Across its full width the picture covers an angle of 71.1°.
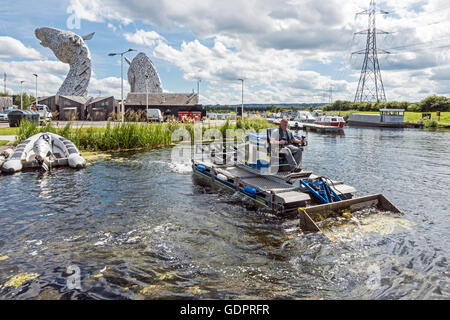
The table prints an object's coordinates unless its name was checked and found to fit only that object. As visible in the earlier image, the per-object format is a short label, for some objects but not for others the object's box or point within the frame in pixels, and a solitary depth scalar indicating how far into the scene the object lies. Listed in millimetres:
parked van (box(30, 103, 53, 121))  43762
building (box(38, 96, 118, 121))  52188
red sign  50828
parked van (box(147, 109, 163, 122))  48469
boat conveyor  8648
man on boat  10375
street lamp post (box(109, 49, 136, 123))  31908
